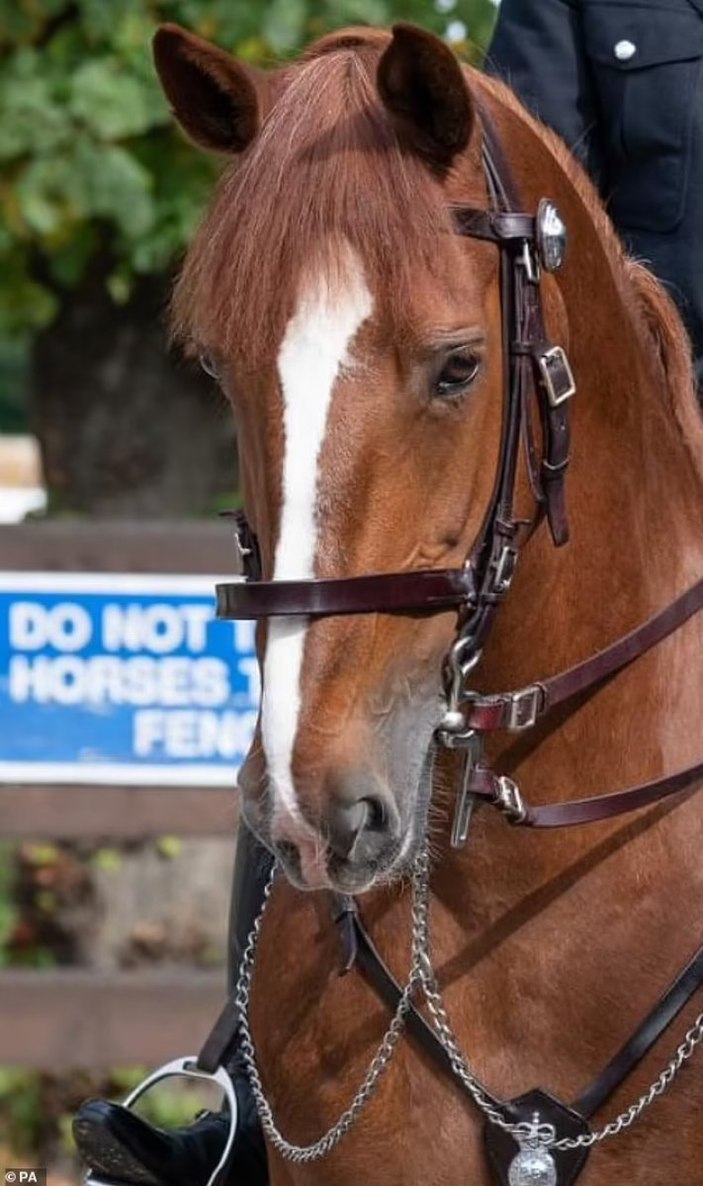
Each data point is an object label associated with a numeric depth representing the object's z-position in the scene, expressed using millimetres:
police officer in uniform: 6184
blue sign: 11711
